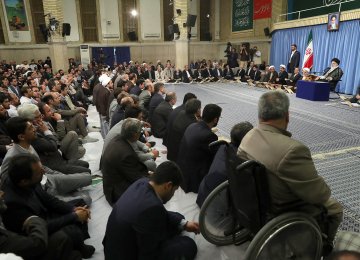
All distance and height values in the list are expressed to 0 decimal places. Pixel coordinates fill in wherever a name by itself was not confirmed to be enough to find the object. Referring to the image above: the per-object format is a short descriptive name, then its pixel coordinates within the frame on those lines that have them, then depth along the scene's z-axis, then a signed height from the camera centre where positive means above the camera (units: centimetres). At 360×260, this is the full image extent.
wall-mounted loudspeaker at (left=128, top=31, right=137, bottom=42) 1546 +55
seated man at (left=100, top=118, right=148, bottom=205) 240 -92
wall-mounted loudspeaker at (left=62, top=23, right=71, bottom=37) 1263 +78
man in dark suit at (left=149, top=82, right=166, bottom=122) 484 -86
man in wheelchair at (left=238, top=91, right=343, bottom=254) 145 -58
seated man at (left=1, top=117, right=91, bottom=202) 224 -106
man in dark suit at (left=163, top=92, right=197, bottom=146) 361 -83
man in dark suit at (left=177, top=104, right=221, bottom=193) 268 -93
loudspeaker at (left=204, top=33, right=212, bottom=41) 1661 +47
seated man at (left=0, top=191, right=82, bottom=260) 142 -95
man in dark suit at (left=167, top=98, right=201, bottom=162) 326 -81
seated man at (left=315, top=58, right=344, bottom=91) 772 -76
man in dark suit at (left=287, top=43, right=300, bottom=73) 970 -48
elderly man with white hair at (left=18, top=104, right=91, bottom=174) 276 -91
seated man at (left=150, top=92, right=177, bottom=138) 439 -100
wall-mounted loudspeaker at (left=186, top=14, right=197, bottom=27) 1267 +108
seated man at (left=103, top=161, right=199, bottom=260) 150 -85
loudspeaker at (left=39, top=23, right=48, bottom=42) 1251 +78
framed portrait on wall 859 +64
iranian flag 977 -35
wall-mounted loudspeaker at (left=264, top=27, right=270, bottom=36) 1271 +58
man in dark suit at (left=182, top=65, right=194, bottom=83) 1274 -122
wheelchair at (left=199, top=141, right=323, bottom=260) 150 -90
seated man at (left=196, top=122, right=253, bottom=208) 216 -89
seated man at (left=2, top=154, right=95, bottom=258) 167 -92
